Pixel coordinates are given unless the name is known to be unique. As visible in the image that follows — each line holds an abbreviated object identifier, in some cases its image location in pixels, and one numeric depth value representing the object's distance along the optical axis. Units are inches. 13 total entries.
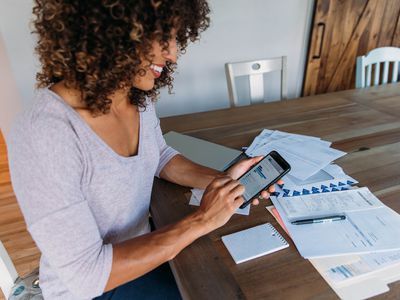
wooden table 24.0
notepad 26.6
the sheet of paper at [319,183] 34.1
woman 21.3
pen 29.2
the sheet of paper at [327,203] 30.7
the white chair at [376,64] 70.5
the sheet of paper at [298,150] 38.1
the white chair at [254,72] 62.4
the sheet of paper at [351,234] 26.4
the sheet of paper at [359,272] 23.3
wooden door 84.8
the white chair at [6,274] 31.3
